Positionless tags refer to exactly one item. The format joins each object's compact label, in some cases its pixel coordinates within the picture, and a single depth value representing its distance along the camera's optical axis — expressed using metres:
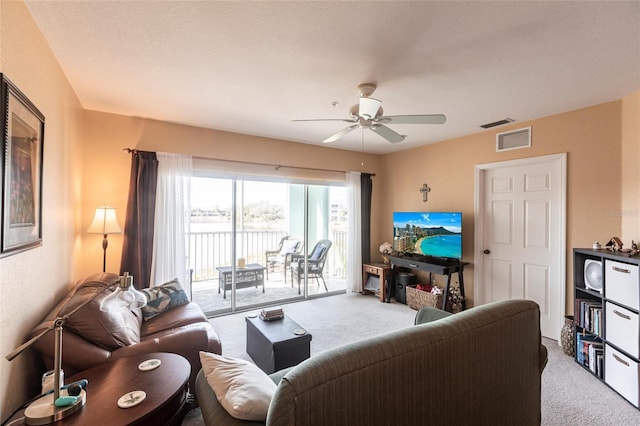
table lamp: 1.12
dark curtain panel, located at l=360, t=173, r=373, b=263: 5.07
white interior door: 3.16
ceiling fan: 2.23
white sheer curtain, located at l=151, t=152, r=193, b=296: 3.44
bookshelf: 2.13
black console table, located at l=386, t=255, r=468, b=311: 3.71
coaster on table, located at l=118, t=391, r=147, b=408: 1.20
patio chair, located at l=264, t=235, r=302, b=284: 4.80
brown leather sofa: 1.54
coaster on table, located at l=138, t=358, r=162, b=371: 1.49
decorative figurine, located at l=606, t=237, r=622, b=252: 2.53
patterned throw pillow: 2.67
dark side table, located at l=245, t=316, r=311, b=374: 2.20
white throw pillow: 1.07
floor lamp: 2.90
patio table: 4.21
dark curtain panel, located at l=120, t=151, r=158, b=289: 3.30
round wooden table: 1.14
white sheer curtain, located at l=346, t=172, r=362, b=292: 4.91
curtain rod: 3.34
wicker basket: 3.92
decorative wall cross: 4.51
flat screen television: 3.82
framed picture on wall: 1.30
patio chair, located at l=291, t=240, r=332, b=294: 4.80
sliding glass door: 4.12
